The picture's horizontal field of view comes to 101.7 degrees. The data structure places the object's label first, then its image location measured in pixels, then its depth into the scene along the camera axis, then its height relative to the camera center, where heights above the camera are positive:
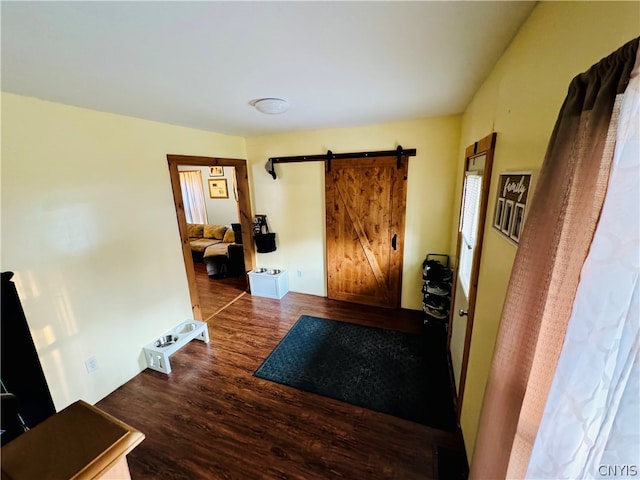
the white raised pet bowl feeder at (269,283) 3.99 -1.43
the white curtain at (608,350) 0.49 -0.35
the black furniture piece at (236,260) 4.95 -1.32
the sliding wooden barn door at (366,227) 3.29 -0.53
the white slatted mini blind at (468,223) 2.00 -0.32
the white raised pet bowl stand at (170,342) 2.51 -1.52
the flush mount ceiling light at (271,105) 1.95 +0.64
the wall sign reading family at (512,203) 1.06 -0.09
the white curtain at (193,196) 6.62 -0.12
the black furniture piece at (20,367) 0.95 -0.64
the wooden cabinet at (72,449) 0.49 -0.50
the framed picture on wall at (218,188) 6.37 +0.07
